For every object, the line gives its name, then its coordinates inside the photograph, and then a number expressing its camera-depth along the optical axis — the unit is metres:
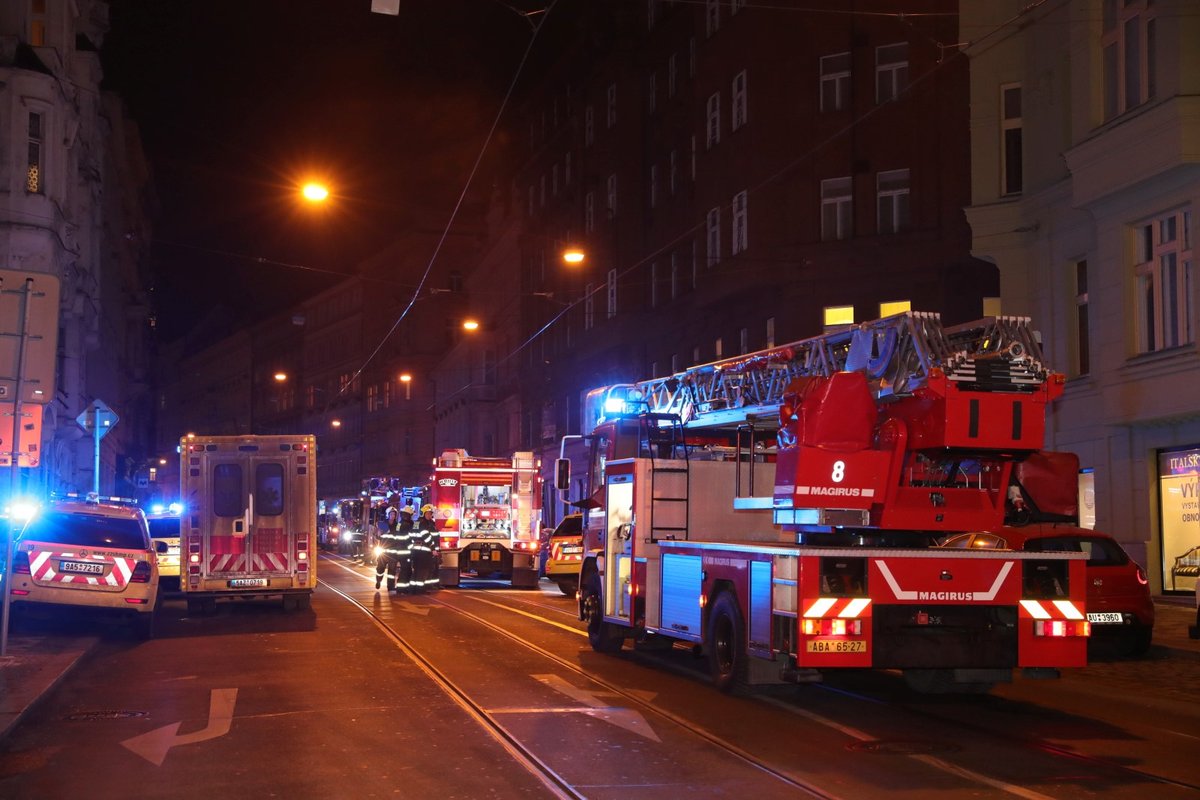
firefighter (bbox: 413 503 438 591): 28.14
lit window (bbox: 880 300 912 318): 32.44
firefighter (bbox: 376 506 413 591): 27.95
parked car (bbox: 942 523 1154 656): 16.12
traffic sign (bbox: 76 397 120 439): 24.23
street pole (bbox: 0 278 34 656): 13.59
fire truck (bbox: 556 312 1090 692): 11.43
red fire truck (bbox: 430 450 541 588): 35.34
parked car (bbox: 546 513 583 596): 28.73
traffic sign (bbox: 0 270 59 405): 13.79
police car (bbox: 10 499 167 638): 17.48
